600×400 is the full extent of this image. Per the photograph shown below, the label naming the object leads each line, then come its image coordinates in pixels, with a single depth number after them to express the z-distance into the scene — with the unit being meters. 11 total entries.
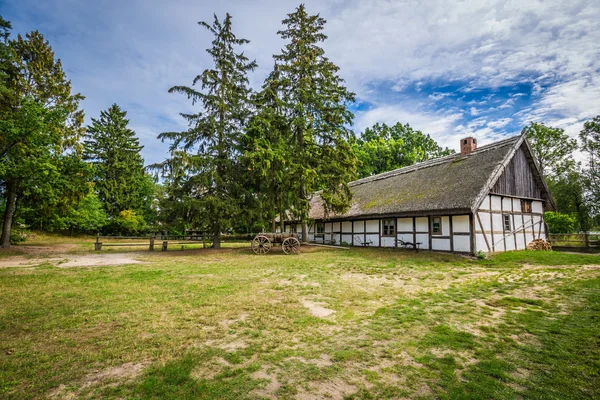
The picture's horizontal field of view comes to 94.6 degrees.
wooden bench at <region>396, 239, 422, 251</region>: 16.05
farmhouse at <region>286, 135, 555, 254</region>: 13.99
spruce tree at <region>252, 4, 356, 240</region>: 18.72
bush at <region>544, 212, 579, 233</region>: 21.92
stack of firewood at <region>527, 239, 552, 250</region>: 16.45
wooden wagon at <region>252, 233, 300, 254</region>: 16.34
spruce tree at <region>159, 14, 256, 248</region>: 16.72
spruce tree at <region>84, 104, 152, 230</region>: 34.81
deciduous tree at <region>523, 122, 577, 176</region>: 31.77
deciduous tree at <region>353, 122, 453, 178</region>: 35.91
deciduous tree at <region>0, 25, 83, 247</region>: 15.62
